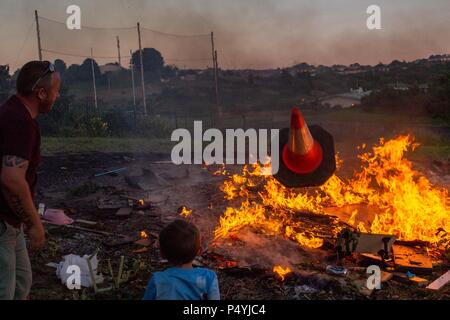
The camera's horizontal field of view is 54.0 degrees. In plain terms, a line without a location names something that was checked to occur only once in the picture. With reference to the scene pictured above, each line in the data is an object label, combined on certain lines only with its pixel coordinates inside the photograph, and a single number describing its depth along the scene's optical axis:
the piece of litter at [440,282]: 5.20
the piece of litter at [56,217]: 7.49
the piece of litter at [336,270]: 5.37
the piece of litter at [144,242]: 6.59
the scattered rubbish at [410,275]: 5.50
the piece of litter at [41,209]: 7.71
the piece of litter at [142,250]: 6.32
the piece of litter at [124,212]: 7.94
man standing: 3.20
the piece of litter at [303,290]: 5.07
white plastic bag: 5.10
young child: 2.93
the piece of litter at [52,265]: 5.72
